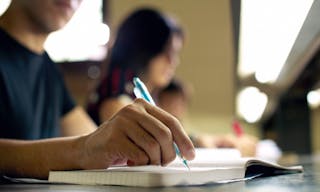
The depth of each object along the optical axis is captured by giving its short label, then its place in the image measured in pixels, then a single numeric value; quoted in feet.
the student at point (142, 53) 5.84
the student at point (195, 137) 5.65
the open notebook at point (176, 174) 2.53
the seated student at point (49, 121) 2.82
